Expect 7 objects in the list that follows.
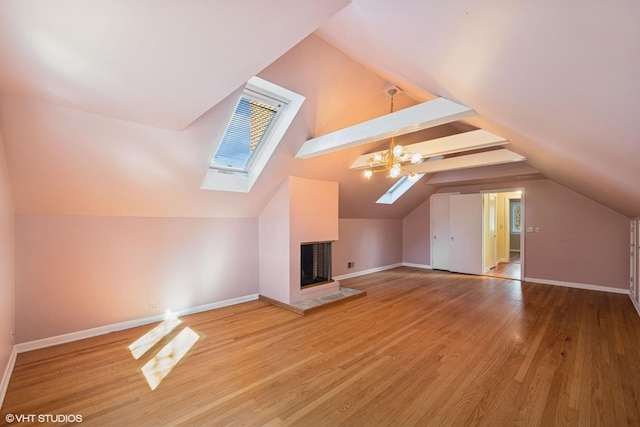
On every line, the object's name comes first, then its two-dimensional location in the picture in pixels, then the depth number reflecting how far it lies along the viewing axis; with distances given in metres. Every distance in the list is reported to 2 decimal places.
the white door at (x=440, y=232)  7.09
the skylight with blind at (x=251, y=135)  3.12
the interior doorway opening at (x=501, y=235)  6.80
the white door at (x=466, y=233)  6.52
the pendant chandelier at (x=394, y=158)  3.29
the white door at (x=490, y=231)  6.73
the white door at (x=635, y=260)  3.97
